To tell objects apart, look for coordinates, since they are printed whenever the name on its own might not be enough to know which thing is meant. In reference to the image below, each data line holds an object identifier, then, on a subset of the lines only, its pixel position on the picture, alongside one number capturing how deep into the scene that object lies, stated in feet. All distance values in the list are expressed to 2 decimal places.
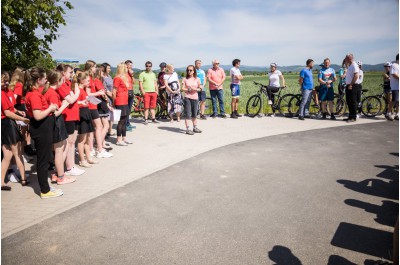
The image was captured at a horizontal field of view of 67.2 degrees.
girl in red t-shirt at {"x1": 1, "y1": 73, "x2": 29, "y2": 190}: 15.52
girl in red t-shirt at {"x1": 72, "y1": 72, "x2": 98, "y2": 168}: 18.80
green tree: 32.07
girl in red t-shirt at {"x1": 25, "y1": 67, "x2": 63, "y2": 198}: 13.97
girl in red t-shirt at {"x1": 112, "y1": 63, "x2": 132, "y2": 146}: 24.03
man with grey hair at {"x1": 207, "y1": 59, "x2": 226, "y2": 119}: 38.37
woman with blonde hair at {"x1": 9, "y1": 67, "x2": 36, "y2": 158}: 16.62
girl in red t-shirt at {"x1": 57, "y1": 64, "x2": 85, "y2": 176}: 16.83
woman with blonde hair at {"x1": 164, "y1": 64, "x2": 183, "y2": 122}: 35.96
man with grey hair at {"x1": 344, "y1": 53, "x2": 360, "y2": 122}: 32.55
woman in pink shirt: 29.27
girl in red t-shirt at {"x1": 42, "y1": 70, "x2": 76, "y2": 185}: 14.74
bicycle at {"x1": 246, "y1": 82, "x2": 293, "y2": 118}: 40.11
